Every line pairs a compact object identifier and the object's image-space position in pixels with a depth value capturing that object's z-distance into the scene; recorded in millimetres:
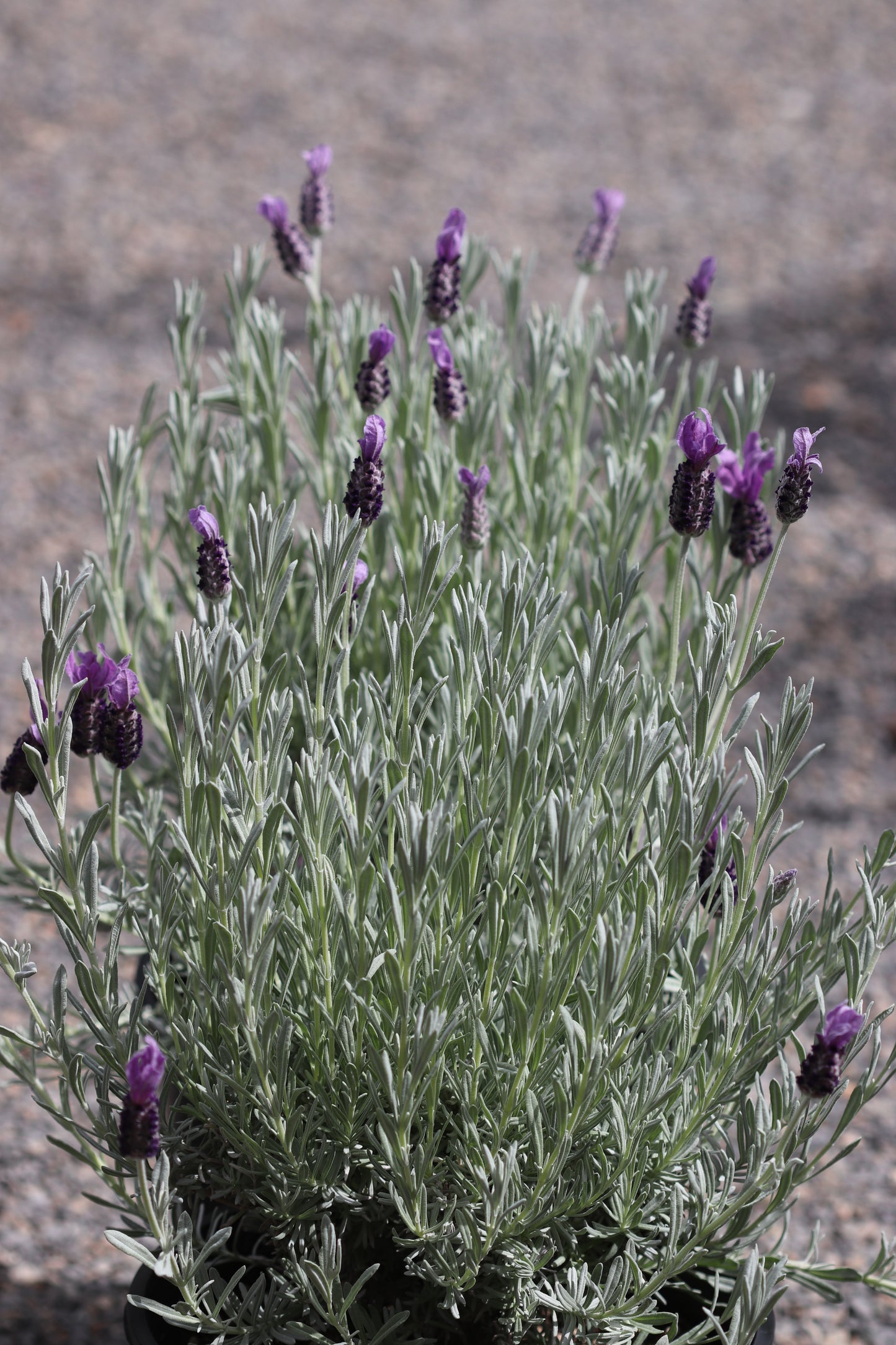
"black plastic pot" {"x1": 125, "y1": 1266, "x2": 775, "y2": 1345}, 2364
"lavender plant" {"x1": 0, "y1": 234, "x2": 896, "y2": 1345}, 2290
